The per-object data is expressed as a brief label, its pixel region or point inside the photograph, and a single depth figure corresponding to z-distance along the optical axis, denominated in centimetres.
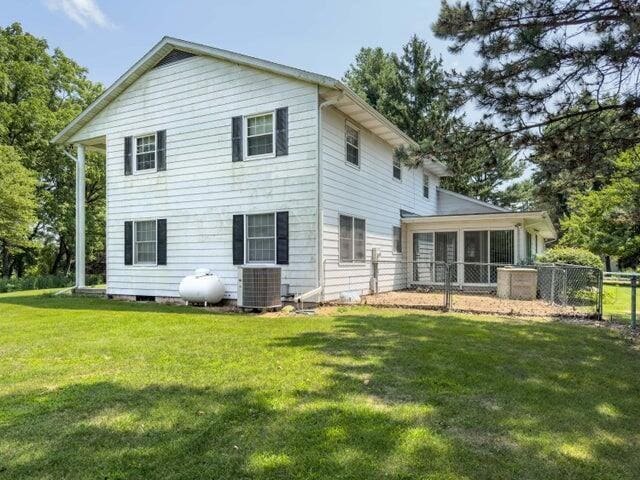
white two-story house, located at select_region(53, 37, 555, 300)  1009
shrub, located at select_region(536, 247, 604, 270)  1291
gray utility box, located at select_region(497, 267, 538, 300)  1152
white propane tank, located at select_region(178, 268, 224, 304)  1038
